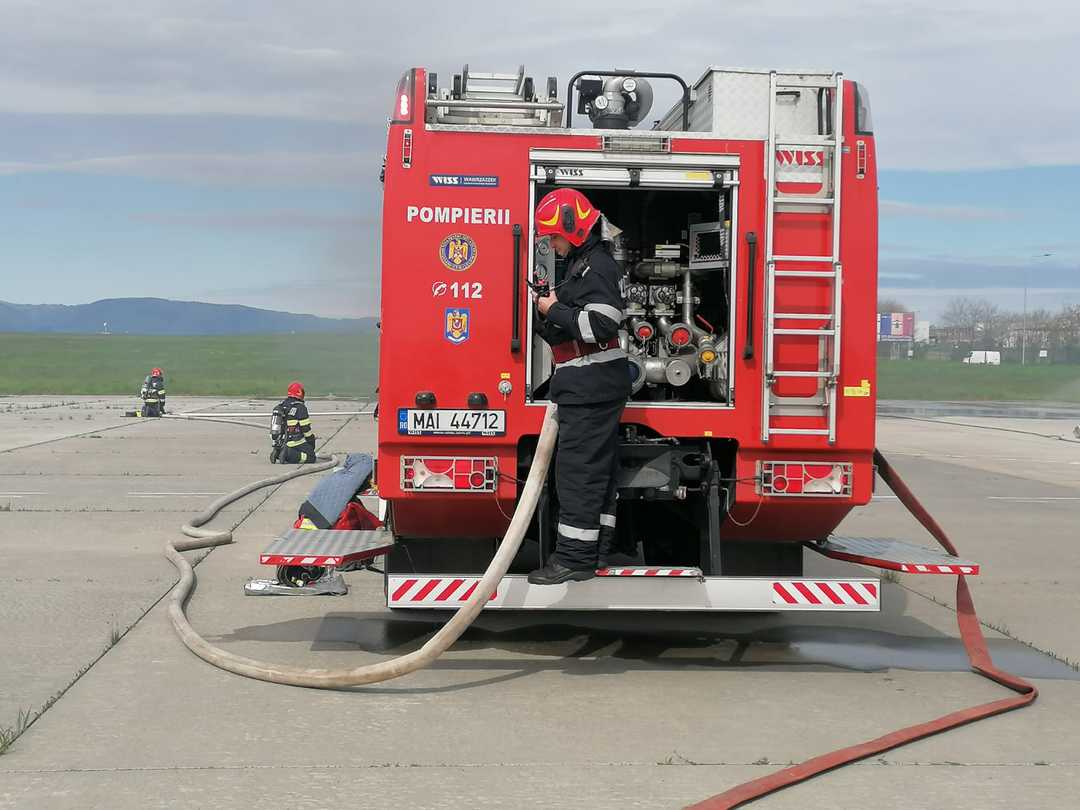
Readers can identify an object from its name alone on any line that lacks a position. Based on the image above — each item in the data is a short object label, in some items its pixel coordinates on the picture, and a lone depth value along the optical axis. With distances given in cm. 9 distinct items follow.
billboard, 12197
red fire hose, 471
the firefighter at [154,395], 3102
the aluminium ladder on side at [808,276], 653
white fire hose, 592
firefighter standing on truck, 630
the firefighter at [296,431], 1833
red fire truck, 652
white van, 9794
